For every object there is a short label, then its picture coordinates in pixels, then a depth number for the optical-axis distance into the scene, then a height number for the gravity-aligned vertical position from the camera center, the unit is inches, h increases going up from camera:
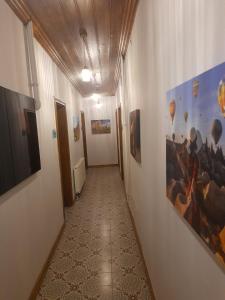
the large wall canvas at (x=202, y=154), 23.6 -4.6
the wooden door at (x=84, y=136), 274.5 -13.7
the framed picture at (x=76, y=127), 192.1 -0.4
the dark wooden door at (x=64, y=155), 153.6 -21.6
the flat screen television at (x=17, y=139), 60.6 -3.6
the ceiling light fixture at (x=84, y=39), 99.3 +46.2
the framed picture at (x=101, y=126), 299.2 -0.9
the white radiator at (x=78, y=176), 173.5 -45.5
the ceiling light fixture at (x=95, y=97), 284.2 +41.6
